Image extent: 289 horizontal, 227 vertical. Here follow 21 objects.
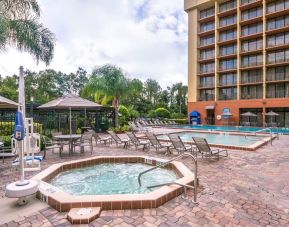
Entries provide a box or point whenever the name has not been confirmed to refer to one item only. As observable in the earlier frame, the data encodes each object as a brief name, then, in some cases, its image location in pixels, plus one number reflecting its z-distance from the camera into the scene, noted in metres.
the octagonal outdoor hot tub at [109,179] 5.67
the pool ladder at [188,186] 4.31
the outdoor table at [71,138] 8.73
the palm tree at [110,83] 20.48
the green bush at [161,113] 39.22
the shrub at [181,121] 35.28
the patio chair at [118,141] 11.63
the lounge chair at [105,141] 12.15
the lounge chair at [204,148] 8.29
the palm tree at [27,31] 10.35
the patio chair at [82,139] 9.50
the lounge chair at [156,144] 9.92
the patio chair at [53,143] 8.93
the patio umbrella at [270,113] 26.65
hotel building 29.36
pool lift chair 3.83
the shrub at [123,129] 18.84
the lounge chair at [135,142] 11.19
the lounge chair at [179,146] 9.34
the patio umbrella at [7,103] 7.07
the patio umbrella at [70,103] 9.15
